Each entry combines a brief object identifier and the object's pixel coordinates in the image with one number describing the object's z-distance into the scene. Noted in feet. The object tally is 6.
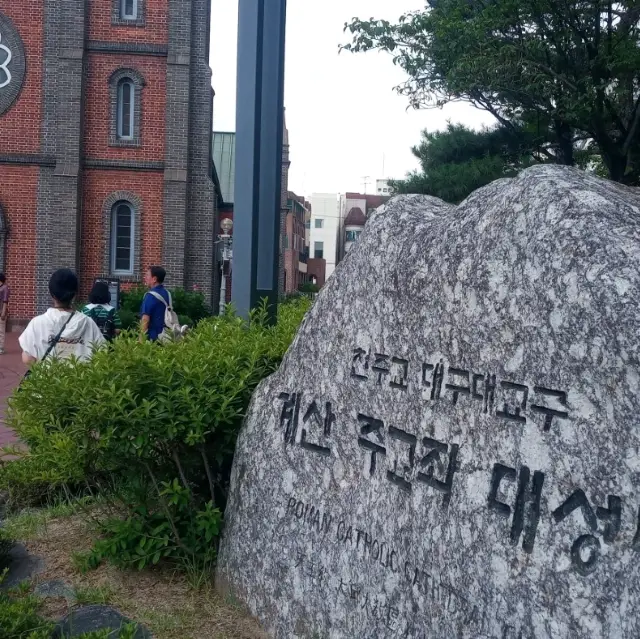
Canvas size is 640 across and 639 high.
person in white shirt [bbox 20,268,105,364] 16.61
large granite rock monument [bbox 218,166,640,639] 7.40
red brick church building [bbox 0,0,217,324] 71.41
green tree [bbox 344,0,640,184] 39.81
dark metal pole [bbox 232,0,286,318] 17.83
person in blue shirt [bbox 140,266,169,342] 24.14
